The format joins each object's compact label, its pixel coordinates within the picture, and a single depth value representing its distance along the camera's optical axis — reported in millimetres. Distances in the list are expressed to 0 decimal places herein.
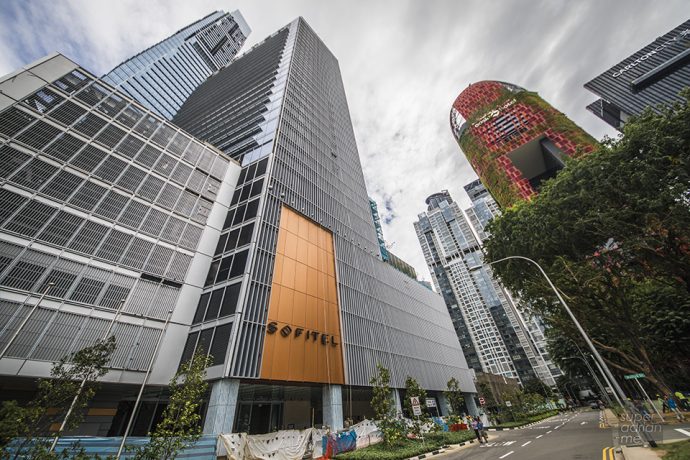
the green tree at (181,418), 8041
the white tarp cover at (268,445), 13305
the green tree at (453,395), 29244
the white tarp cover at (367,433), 18484
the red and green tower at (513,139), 44344
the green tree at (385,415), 16781
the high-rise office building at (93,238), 15234
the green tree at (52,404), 7453
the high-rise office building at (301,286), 18609
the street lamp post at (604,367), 10816
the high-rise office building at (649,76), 44625
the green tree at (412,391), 21522
